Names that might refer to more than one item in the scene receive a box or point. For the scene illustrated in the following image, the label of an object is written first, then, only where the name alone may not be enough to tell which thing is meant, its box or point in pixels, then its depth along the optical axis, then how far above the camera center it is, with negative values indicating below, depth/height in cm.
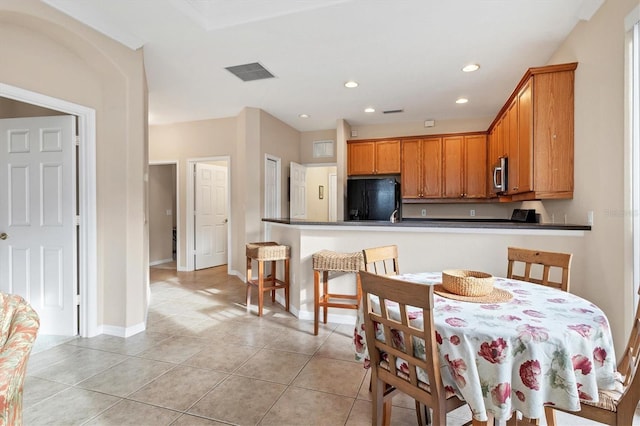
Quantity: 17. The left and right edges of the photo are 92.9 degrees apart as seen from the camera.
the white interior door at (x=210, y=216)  574 -9
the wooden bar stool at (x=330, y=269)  285 -55
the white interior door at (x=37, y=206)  281 +6
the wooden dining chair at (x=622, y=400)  109 -74
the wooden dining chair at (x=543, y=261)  184 -33
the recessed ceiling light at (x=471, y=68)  339 +162
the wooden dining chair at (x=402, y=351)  117 -61
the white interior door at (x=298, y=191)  573 +38
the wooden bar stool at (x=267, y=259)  340 -60
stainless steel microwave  371 +44
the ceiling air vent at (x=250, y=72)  344 +164
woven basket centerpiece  154 -38
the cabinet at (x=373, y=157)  548 +98
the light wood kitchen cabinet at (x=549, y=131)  262 +70
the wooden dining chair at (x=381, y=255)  199 -30
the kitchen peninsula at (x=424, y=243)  254 -32
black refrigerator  528 +20
